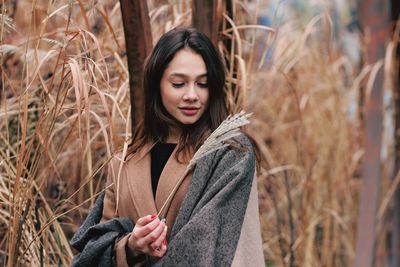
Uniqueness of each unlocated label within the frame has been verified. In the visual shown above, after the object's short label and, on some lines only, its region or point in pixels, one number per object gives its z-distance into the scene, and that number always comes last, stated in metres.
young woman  2.15
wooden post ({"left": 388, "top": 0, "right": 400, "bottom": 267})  4.20
